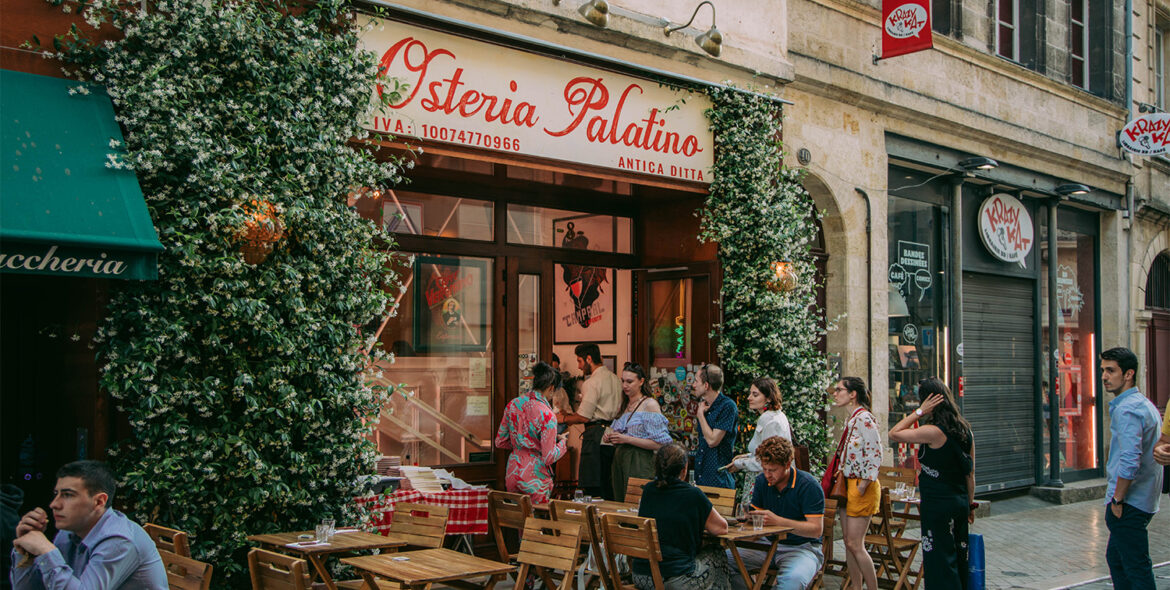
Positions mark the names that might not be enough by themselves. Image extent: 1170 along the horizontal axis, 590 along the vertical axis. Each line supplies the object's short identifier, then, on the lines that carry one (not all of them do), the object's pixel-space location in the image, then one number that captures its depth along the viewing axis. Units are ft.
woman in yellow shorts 23.67
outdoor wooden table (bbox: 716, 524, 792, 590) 20.07
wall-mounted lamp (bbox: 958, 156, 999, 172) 41.27
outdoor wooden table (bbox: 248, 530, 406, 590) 19.08
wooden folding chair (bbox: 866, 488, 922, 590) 25.54
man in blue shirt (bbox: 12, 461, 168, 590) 12.70
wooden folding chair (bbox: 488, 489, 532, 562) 23.43
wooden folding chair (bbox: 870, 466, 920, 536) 29.63
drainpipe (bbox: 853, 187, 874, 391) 37.78
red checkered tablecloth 25.91
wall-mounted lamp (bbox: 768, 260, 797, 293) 32.65
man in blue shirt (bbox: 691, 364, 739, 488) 27.86
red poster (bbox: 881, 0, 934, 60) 35.94
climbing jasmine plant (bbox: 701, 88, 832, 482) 32.35
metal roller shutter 43.39
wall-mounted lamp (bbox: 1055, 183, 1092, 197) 47.26
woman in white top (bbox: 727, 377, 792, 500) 26.09
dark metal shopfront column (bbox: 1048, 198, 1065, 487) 47.24
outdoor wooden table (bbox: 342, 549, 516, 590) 17.29
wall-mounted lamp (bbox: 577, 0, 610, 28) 28.32
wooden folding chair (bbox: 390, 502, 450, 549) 20.71
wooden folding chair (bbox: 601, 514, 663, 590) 19.10
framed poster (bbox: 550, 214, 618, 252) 32.96
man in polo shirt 20.97
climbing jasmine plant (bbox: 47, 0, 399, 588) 19.54
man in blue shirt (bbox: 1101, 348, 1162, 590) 21.83
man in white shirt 29.94
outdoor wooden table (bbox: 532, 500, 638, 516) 23.78
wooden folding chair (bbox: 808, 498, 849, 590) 23.03
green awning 17.40
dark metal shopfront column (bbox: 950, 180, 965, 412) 41.78
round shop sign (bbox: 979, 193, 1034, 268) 44.19
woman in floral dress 26.89
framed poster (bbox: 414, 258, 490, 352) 29.30
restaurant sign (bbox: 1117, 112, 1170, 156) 47.62
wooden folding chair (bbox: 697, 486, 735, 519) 23.61
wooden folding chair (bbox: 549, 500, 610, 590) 21.63
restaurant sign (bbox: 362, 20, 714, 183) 24.89
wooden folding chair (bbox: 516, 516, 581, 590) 18.65
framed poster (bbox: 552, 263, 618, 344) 33.32
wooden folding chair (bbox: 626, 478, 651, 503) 25.88
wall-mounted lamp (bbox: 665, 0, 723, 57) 31.09
